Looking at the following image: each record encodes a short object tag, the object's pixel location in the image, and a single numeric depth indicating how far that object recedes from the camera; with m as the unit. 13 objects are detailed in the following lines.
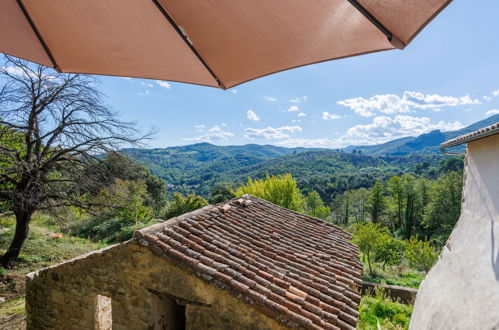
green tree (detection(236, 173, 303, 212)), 20.83
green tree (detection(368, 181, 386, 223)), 40.75
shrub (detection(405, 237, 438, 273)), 15.95
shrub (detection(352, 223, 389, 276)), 17.71
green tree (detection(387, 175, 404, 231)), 38.36
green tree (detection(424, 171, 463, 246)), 29.53
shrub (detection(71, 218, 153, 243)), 19.47
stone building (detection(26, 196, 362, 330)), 3.84
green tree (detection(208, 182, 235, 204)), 32.47
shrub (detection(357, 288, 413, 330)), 7.43
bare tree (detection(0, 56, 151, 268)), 9.60
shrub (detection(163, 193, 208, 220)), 26.00
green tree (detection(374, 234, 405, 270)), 17.88
